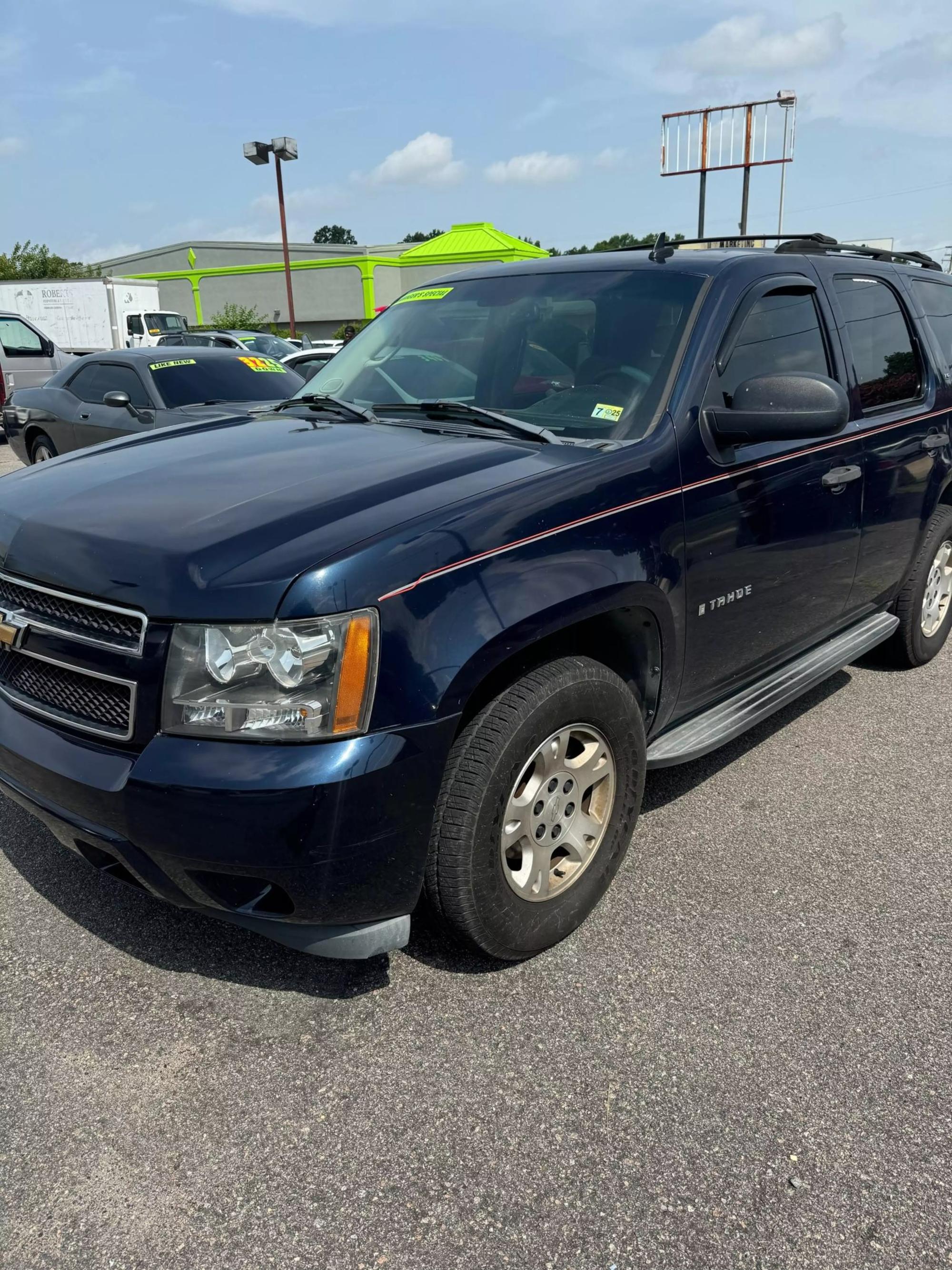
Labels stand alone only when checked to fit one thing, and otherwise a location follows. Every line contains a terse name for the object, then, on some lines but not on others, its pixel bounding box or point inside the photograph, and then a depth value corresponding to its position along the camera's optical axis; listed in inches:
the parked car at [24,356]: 598.2
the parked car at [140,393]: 336.5
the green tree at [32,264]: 1860.2
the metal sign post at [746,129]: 1445.6
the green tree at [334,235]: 4847.4
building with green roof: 1786.4
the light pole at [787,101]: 1456.7
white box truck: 1059.3
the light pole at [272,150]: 1061.8
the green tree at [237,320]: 1711.2
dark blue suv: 84.6
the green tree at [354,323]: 1750.2
